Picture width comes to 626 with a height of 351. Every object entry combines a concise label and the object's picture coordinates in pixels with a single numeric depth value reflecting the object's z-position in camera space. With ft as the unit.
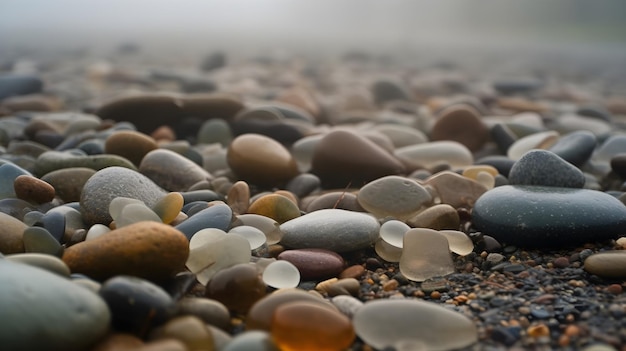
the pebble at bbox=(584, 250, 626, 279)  1.66
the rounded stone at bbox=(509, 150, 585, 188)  1.84
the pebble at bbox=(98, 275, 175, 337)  1.52
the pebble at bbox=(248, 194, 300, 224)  1.83
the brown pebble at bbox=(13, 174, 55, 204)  1.82
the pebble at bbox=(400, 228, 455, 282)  1.71
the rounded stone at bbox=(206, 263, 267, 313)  1.61
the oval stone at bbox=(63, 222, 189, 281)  1.59
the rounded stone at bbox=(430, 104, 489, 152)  2.34
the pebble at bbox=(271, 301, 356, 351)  1.50
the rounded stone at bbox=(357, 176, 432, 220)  1.86
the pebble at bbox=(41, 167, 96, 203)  1.88
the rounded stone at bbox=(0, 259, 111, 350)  1.46
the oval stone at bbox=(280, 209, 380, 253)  1.74
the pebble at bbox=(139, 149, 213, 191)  1.97
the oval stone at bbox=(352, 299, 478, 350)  1.54
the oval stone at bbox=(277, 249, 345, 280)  1.69
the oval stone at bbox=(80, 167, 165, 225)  1.77
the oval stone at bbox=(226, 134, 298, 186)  2.03
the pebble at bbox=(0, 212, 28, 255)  1.66
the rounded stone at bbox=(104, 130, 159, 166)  2.04
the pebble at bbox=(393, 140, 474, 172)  2.16
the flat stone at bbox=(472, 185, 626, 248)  1.74
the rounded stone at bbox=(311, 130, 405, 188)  2.03
